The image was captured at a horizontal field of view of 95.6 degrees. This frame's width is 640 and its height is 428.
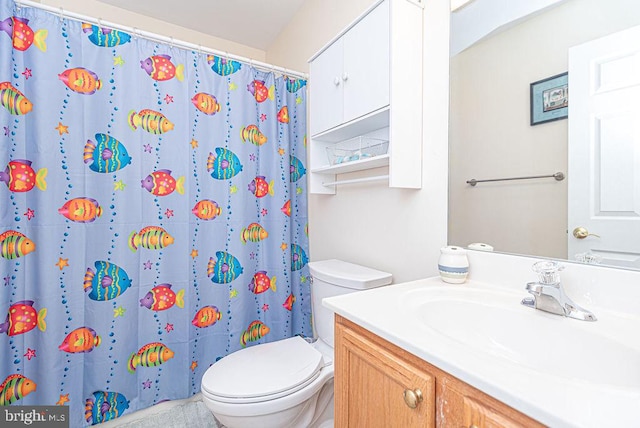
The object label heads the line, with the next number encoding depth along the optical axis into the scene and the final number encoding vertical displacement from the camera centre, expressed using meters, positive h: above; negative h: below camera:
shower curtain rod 1.28 +0.90
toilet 1.07 -0.67
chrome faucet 0.72 -0.23
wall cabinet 1.12 +0.53
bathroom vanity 0.43 -0.29
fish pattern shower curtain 1.28 -0.01
